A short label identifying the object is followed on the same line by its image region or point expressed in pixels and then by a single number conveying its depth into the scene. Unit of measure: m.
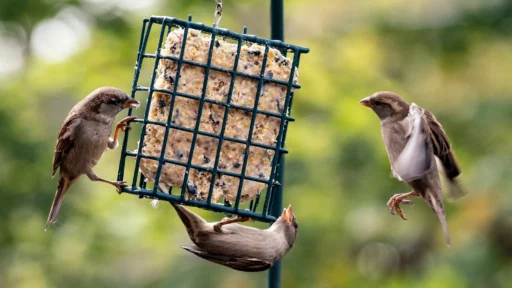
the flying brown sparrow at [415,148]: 8.59
